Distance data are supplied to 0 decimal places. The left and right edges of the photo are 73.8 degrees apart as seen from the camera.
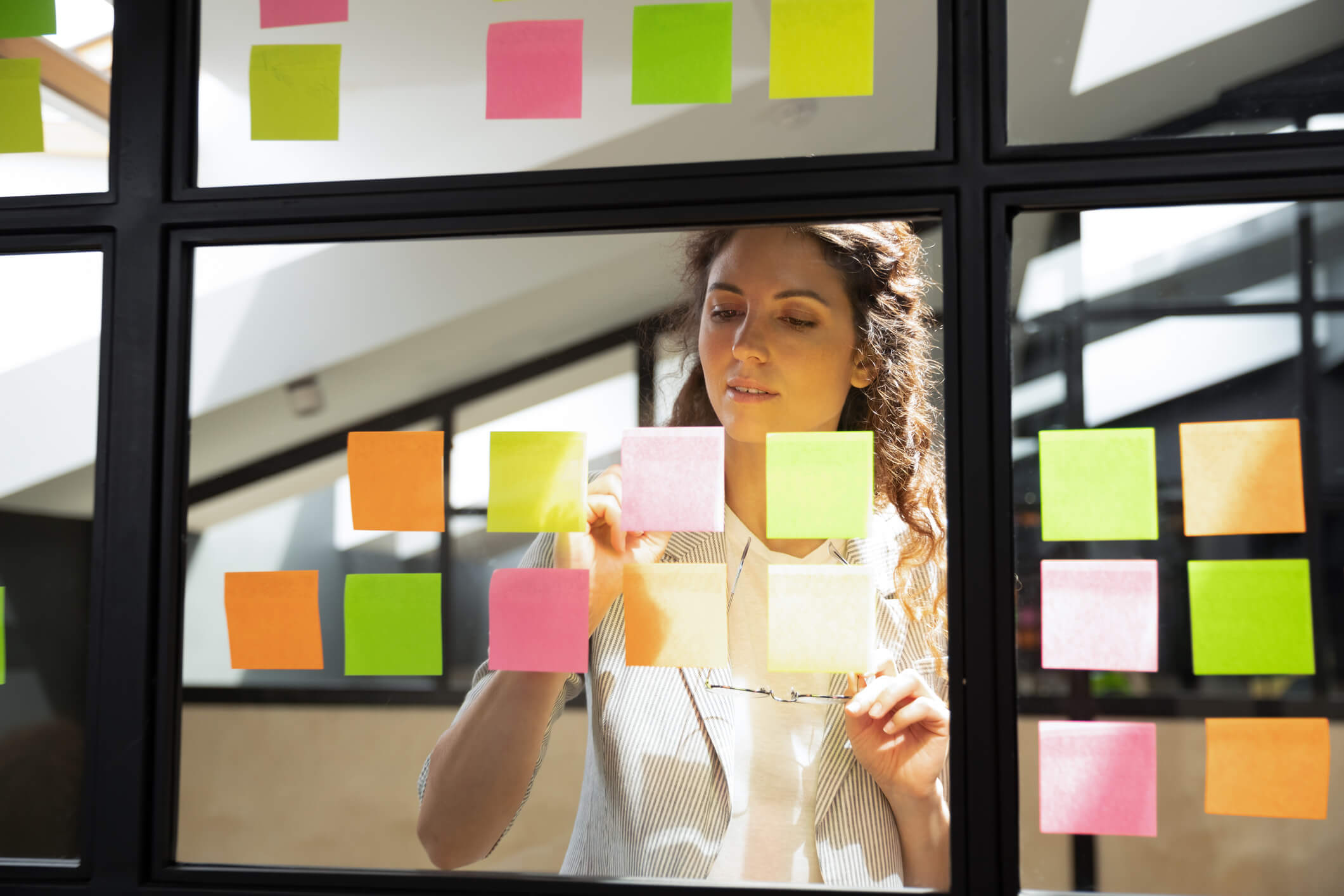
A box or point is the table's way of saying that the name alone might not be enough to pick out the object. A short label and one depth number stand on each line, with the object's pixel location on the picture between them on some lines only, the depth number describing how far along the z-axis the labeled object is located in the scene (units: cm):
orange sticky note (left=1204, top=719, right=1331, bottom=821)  93
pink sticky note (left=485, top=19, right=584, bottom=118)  105
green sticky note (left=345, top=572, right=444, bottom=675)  104
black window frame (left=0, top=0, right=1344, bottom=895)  93
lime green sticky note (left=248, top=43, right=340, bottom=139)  109
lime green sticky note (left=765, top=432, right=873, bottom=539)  98
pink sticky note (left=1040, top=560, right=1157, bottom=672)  95
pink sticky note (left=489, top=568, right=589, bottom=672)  102
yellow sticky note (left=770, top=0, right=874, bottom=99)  100
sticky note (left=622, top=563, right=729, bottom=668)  101
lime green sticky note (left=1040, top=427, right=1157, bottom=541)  94
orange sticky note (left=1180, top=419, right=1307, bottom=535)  93
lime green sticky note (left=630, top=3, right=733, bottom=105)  101
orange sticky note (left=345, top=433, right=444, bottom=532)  105
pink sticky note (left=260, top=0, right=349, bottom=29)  112
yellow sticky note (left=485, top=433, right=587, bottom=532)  103
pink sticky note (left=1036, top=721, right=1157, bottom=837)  94
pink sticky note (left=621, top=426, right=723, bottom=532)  101
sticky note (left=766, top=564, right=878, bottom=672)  98
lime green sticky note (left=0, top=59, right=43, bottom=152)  113
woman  103
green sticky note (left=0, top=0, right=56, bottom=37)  113
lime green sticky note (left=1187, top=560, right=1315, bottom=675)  92
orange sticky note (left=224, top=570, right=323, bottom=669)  107
